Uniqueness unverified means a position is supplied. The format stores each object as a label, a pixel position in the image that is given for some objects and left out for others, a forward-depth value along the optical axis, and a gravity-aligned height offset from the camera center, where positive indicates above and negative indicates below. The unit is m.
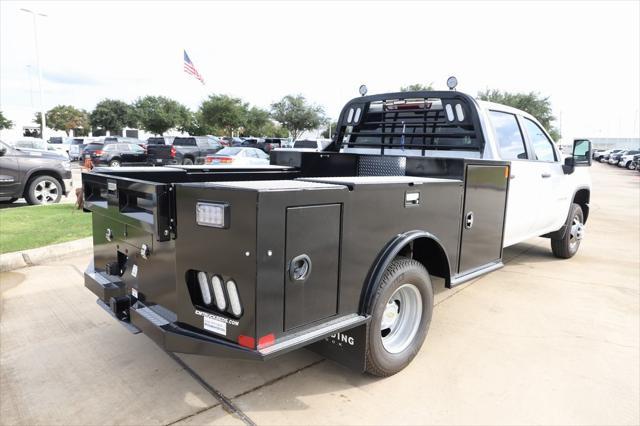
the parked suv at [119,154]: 22.60 -0.50
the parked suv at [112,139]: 31.61 +0.36
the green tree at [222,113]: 52.44 +3.83
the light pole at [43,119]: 34.97 +1.77
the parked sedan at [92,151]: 23.66 -0.39
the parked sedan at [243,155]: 16.67 -0.30
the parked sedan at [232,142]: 36.39 +0.45
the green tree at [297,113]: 61.31 +4.70
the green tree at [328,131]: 61.26 +2.58
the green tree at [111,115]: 74.75 +4.64
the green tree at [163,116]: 56.78 +3.66
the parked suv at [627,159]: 45.67 -0.12
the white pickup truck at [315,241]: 2.38 -0.57
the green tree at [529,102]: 51.91 +5.96
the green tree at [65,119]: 82.88 +4.24
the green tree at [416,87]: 46.88 +6.66
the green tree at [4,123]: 63.47 +2.61
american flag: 29.33 +4.91
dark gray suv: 9.93 -0.73
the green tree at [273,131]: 60.91 +2.35
